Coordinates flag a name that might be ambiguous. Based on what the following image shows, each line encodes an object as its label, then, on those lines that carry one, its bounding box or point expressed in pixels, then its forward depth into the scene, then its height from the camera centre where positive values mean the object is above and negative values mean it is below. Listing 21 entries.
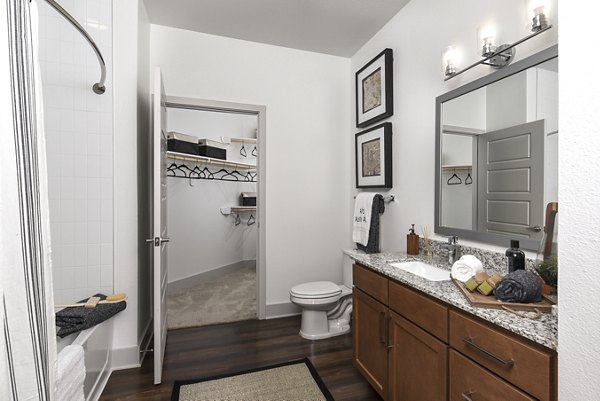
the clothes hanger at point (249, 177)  4.94 +0.31
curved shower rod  1.40 +0.81
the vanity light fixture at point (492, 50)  1.52 +0.73
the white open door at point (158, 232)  1.90 -0.23
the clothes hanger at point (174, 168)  3.76 +0.36
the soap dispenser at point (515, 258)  1.30 -0.27
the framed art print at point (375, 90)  2.47 +0.94
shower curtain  0.66 -0.05
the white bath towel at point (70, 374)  1.25 -0.79
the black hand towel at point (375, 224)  2.55 -0.24
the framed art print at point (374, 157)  2.50 +0.35
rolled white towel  1.32 -0.33
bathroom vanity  0.91 -0.57
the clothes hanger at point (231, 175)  4.58 +0.33
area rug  1.80 -1.20
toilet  2.50 -0.98
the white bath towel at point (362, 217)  2.60 -0.19
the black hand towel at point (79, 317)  1.67 -0.70
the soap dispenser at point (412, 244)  2.10 -0.34
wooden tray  1.03 -0.39
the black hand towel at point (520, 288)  1.06 -0.33
